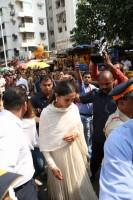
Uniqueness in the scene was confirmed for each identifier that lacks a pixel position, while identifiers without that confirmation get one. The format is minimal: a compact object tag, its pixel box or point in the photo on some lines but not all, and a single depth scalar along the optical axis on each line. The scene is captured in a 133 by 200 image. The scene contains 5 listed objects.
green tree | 9.13
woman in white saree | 1.75
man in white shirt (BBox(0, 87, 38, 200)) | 1.14
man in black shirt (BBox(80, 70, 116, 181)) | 1.99
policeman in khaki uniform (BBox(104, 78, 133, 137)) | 1.07
